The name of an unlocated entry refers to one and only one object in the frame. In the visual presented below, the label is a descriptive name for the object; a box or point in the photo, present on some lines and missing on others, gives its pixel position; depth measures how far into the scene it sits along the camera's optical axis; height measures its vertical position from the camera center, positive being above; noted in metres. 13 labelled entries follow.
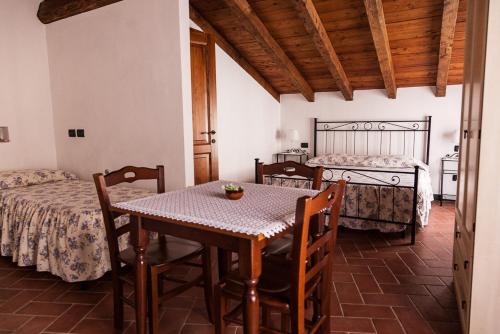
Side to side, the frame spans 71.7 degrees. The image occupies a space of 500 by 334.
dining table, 1.34 -0.37
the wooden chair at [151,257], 1.82 -0.69
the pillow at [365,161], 4.59 -0.43
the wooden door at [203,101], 3.60 +0.32
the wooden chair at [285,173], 1.89 -0.27
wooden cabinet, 1.67 -0.13
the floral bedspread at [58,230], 2.46 -0.73
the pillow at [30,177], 3.35 -0.45
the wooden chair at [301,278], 1.34 -0.66
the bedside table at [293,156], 5.83 -0.44
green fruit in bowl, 1.77 -0.30
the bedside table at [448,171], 4.96 -0.61
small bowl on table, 1.76 -0.31
